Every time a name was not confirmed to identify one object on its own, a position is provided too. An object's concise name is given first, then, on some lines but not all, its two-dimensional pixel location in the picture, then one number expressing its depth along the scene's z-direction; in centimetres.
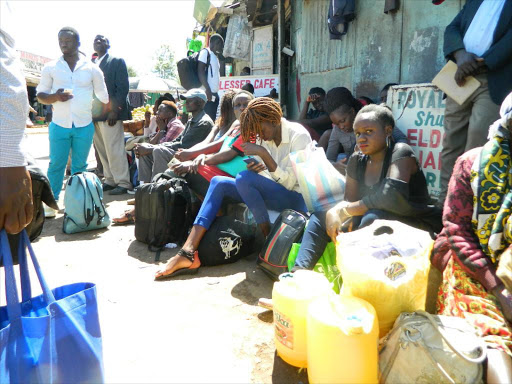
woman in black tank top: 237
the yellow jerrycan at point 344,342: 159
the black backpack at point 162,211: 373
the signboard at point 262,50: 960
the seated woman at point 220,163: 371
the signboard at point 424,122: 335
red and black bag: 280
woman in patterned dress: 157
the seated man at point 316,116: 525
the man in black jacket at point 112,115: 586
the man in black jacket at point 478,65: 260
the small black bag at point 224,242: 325
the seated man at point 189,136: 488
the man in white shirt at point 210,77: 682
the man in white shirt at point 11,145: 131
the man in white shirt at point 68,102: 487
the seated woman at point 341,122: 382
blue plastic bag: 128
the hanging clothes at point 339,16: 538
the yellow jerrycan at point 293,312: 187
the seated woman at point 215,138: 427
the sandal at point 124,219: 464
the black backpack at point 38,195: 184
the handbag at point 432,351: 147
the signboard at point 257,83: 721
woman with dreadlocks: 317
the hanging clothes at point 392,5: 465
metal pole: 792
